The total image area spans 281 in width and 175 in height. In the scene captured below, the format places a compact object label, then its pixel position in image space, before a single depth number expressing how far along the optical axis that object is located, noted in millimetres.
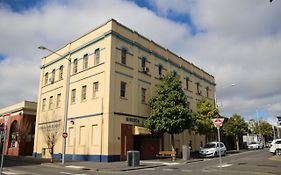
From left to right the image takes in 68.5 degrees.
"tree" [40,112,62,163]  22215
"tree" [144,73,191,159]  19339
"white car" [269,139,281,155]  21640
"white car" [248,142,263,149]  39697
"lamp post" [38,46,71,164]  22090
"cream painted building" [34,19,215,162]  18478
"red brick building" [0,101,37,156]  27378
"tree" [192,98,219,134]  25453
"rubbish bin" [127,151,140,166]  14832
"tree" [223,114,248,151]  33741
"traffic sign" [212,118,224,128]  13251
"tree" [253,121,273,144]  54710
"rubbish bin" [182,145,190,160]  19611
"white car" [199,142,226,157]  22158
